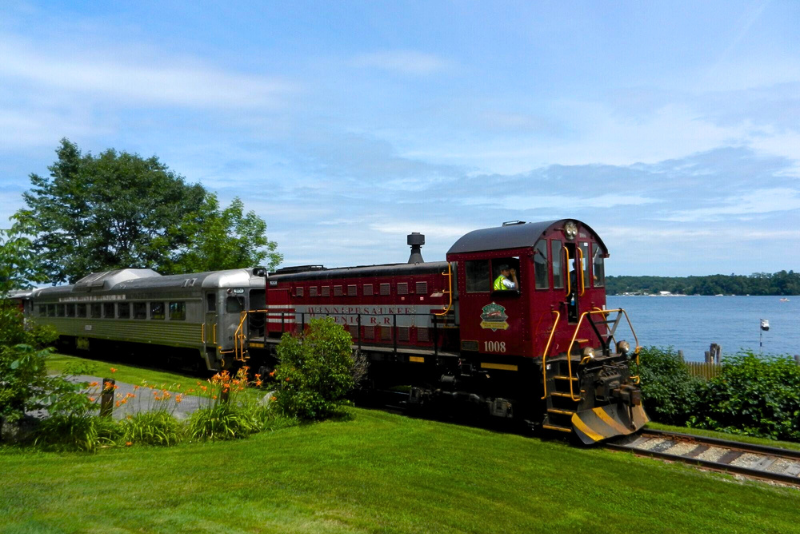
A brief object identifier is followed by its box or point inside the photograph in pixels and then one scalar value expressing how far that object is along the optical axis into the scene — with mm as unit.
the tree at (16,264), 9484
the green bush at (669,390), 12672
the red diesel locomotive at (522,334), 10742
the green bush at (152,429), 9805
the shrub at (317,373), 11695
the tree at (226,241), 25281
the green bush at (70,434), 9273
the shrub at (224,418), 10305
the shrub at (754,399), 11500
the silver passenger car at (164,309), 18859
